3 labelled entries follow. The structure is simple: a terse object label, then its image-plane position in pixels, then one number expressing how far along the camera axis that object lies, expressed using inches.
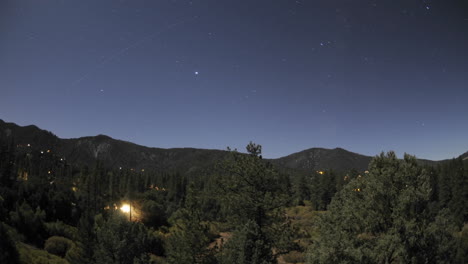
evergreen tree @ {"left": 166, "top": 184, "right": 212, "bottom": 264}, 697.0
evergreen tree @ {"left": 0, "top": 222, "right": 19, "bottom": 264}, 737.0
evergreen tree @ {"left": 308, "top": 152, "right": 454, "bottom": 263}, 455.2
